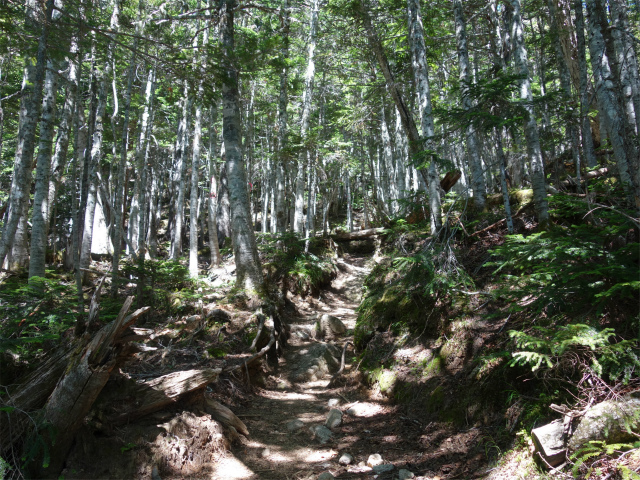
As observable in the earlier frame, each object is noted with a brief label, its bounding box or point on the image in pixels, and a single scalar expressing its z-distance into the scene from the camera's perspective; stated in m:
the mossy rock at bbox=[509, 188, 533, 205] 8.04
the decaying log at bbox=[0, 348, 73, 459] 3.28
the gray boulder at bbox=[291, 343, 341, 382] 7.41
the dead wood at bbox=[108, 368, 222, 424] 4.18
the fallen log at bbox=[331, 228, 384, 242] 17.61
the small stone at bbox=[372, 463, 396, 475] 3.94
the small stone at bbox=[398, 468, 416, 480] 3.73
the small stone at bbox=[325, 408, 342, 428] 5.34
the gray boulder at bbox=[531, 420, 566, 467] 2.75
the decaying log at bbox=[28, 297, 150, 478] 3.45
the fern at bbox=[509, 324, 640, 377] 2.75
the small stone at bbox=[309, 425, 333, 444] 5.00
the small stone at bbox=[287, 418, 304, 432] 5.40
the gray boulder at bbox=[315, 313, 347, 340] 9.31
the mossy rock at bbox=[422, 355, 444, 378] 5.22
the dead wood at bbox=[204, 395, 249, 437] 4.93
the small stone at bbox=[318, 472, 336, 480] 3.98
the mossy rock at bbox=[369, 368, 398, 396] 5.80
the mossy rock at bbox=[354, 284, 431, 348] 6.49
